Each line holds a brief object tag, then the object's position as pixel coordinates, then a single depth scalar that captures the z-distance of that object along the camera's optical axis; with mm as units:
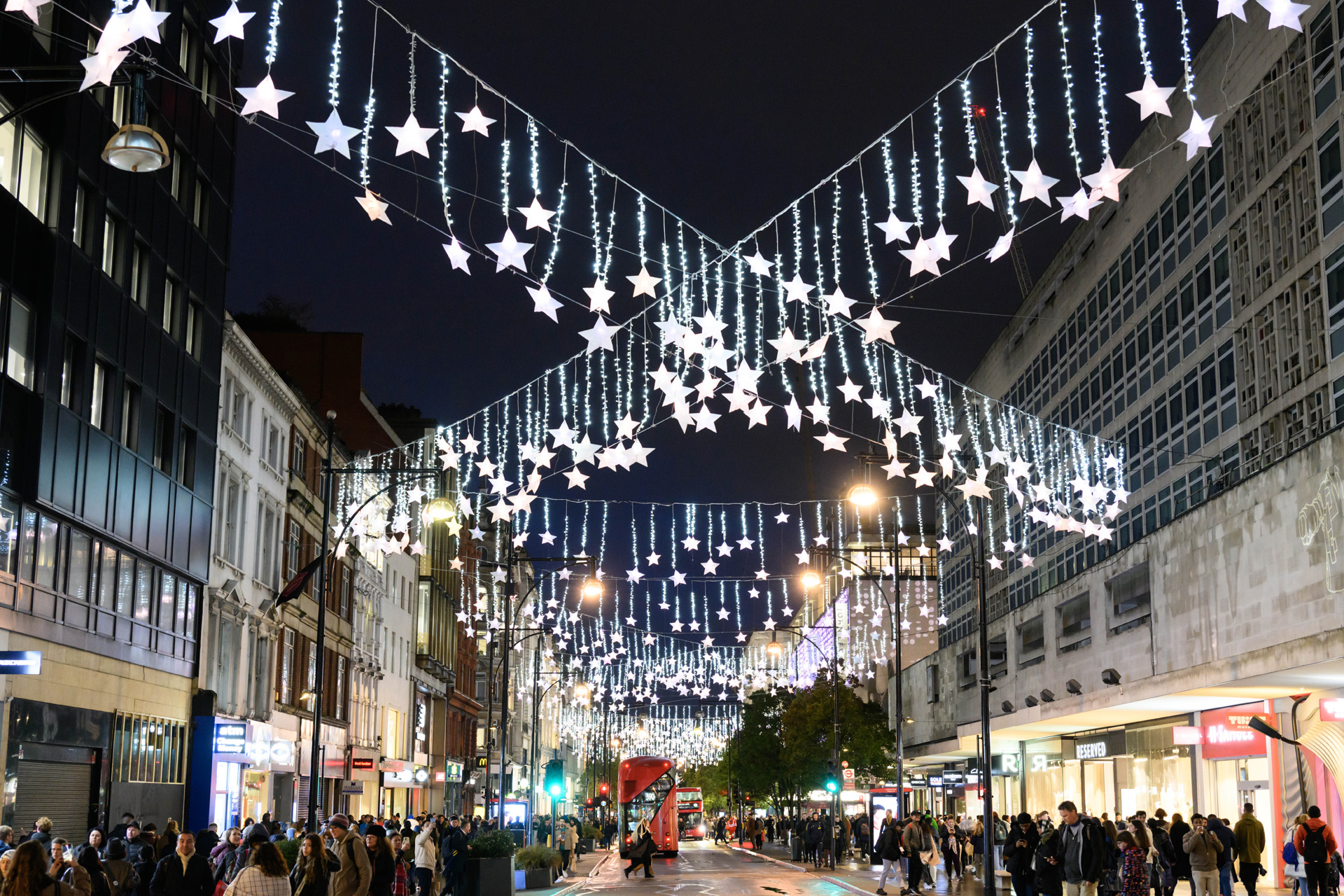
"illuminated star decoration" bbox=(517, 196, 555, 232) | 14867
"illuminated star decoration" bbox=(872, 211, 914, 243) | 16141
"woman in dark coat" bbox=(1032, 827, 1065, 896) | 21203
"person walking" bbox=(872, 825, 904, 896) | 32750
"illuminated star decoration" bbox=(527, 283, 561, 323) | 16859
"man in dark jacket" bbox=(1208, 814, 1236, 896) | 26044
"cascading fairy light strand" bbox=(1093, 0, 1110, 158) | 15142
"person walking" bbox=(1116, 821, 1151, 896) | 20094
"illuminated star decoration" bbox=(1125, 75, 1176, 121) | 13607
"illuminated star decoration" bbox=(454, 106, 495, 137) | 13664
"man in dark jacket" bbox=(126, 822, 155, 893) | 17781
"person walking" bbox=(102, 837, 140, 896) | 15141
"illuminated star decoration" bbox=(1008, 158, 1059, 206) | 14195
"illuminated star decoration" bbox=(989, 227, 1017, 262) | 15383
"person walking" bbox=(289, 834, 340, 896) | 13367
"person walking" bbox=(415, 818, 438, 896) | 26609
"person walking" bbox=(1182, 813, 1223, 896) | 23156
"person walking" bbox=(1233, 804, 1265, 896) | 25328
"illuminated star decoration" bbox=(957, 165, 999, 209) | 14539
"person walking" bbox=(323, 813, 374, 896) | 14664
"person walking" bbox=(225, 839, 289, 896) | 12133
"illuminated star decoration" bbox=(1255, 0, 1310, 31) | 12891
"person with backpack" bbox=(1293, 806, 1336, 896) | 23016
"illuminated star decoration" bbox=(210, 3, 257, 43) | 12359
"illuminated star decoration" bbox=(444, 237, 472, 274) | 14961
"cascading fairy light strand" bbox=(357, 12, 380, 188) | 14005
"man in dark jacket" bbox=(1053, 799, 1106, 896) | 19609
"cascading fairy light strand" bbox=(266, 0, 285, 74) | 13180
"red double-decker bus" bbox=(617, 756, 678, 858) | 62375
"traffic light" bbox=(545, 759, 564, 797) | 46656
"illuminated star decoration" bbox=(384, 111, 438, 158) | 13307
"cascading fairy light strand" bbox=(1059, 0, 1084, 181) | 14889
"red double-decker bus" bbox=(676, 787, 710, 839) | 90625
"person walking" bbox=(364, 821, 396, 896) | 17609
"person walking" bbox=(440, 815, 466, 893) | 27703
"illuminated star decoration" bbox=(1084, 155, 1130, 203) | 14344
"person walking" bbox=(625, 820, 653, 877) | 42094
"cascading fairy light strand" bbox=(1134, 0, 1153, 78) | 14508
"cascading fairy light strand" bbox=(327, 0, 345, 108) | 13672
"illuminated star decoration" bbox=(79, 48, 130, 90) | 11938
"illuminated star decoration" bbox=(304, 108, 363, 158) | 13094
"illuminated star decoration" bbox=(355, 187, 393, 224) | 14438
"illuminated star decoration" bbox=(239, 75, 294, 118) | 12539
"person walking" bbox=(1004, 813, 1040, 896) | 23828
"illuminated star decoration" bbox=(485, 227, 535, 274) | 14734
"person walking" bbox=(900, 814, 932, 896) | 32188
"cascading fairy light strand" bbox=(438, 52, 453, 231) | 14766
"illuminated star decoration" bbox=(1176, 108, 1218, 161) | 13539
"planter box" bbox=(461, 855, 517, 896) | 28250
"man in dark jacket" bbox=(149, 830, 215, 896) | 15336
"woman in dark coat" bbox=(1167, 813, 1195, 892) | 26938
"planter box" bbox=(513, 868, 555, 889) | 35781
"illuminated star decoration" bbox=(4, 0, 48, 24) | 11491
